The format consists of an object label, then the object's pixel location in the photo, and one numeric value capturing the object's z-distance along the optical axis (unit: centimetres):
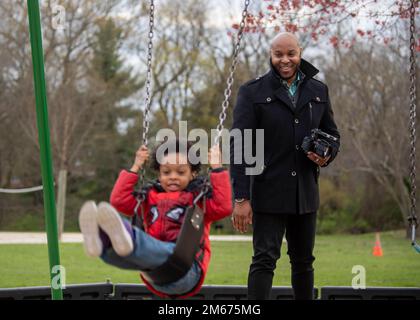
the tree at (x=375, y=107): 1634
